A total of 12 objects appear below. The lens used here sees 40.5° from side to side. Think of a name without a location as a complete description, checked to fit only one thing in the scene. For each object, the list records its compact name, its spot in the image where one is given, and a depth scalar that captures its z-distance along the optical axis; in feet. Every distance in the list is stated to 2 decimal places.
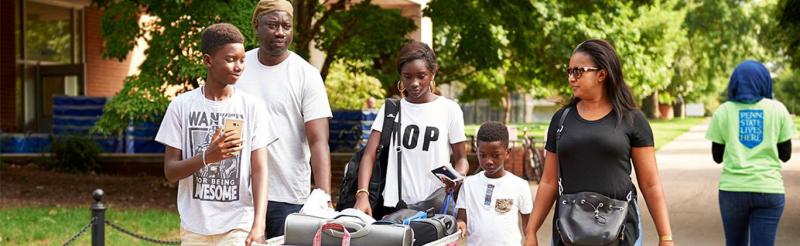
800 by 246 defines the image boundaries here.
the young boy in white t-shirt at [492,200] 18.78
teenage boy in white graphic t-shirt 15.24
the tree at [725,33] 180.55
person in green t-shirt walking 23.00
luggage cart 15.12
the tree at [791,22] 41.64
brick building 85.35
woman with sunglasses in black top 14.80
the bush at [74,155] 71.72
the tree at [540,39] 58.75
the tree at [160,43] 44.78
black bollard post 26.70
